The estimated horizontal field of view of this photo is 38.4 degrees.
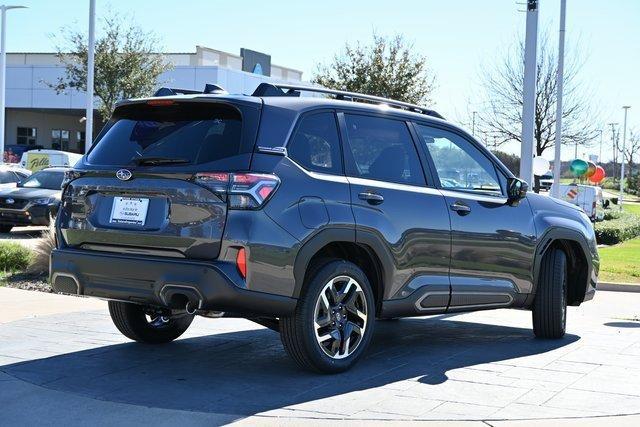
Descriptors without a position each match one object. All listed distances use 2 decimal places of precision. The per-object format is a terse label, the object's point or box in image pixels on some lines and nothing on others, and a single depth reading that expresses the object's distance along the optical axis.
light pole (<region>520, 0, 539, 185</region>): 13.41
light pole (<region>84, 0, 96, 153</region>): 26.59
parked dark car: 19.11
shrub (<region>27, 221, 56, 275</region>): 11.63
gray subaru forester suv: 5.51
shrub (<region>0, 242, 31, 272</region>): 12.20
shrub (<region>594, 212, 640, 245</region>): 24.89
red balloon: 37.72
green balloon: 30.41
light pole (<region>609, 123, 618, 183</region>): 79.86
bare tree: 34.69
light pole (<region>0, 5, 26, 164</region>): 37.50
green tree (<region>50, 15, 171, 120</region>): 40.84
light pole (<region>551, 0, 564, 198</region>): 25.76
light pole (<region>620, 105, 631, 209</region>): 76.44
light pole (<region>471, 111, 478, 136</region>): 36.80
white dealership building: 54.50
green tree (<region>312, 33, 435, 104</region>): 34.22
